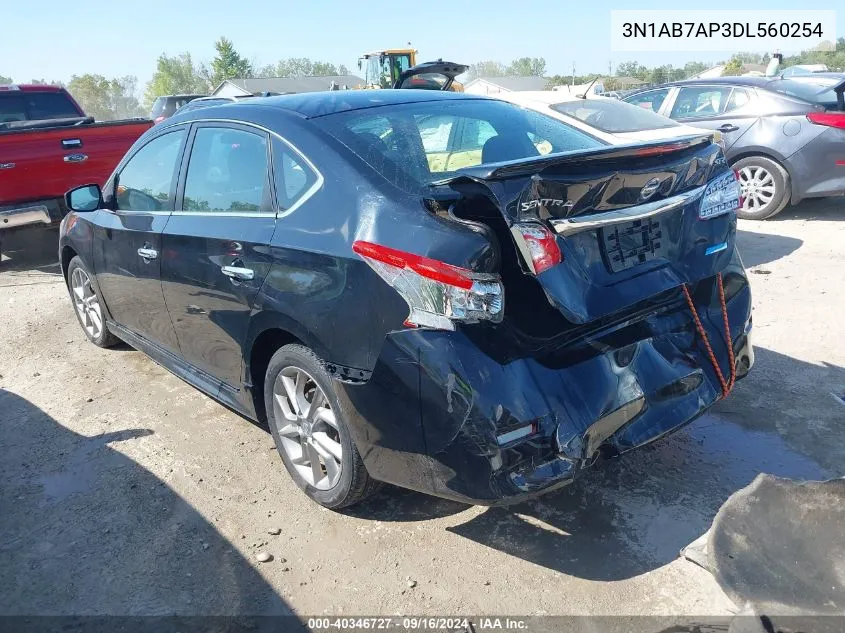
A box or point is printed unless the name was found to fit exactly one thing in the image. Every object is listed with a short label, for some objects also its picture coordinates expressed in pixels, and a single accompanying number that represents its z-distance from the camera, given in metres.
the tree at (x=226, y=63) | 79.94
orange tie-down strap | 2.84
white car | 6.84
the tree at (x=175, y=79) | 87.50
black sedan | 2.37
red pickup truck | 7.12
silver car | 7.72
